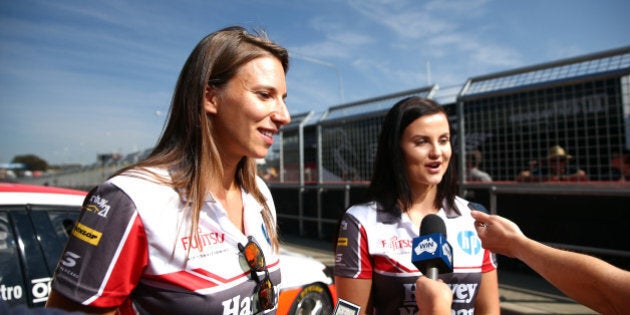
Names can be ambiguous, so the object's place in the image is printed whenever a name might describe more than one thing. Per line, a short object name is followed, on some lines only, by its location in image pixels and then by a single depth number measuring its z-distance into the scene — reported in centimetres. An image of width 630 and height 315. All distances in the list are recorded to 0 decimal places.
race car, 256
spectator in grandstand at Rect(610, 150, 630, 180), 471
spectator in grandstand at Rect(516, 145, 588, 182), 514
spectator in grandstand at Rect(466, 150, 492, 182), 600
